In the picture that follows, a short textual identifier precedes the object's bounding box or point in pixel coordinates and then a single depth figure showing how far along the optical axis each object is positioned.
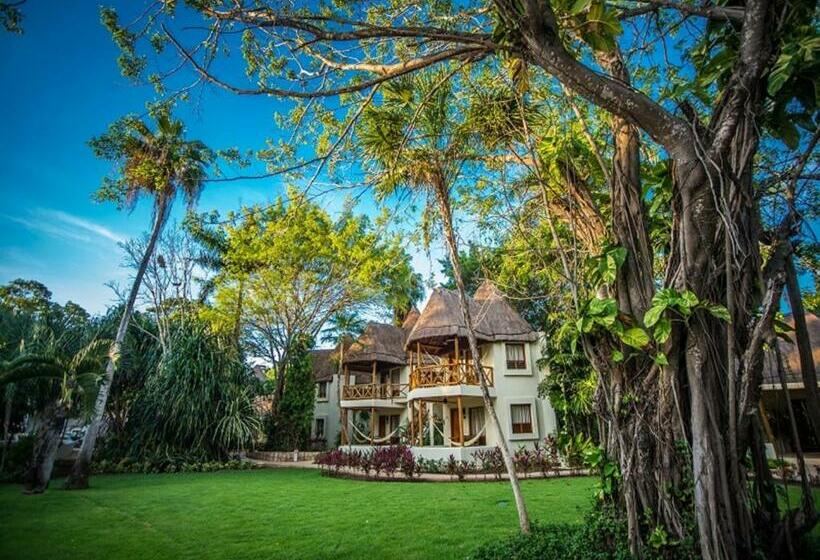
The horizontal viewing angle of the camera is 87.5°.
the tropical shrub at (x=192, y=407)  15.83
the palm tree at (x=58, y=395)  9.35
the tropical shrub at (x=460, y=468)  12.53
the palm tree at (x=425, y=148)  4.87
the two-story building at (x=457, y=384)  15.93
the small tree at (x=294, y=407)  19.61
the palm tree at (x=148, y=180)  10.11
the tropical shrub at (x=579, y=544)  3.17
